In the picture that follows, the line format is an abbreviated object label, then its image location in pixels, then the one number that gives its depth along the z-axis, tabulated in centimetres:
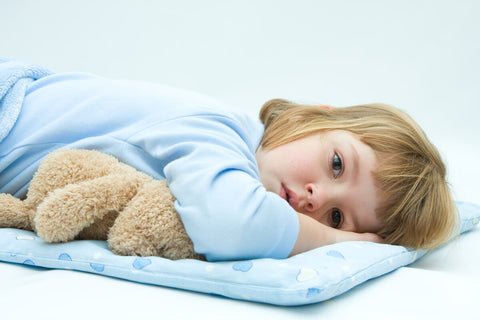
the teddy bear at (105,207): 62
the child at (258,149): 67
